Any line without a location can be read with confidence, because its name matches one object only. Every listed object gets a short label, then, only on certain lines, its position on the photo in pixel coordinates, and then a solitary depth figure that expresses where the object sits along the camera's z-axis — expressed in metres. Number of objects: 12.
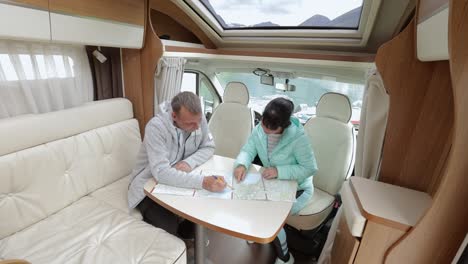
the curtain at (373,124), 1.24
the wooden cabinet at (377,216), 0.86
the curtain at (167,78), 1.94
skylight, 1.67
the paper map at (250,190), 1.14
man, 1.22
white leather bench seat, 1.13
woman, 1.32
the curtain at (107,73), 1.83
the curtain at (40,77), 1.31
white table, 0.92
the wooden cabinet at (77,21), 1.07
